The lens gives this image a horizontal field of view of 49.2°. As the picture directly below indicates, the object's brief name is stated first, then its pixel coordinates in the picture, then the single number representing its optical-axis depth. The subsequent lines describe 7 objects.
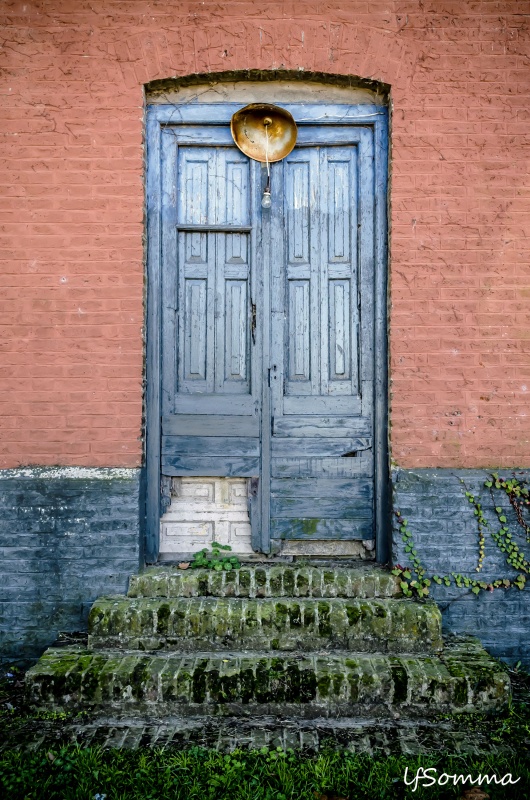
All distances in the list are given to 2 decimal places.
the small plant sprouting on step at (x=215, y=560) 3.66
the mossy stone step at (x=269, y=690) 2.95
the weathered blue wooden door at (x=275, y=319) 3.80
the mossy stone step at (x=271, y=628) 3.26
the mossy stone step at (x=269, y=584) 3.51
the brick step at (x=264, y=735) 2.73
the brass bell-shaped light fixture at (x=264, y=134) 3.72
